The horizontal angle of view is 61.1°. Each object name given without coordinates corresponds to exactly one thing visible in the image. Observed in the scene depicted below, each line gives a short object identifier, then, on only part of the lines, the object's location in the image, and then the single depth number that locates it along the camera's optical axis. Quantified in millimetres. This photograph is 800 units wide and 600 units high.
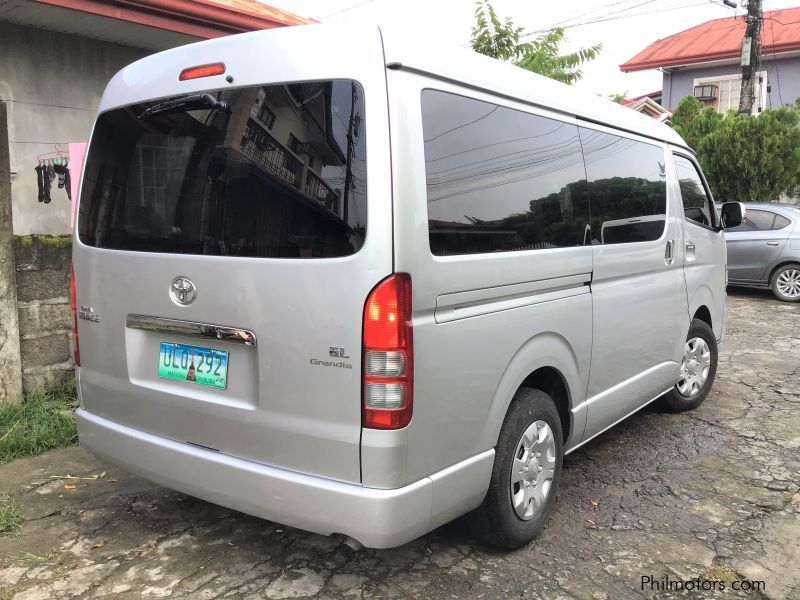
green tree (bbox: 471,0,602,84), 8422
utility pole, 15359
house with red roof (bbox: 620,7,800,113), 21297
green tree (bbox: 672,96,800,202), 12938
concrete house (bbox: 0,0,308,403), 4391
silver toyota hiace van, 2287
